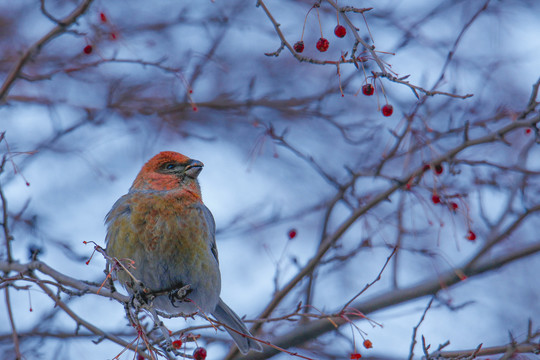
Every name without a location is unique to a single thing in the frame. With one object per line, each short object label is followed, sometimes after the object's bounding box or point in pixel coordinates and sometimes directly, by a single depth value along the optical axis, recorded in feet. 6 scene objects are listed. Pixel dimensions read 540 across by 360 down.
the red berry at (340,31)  24.16
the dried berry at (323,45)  23.21
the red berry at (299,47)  24.19
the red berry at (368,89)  23.61
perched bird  28.66
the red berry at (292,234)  34.04
